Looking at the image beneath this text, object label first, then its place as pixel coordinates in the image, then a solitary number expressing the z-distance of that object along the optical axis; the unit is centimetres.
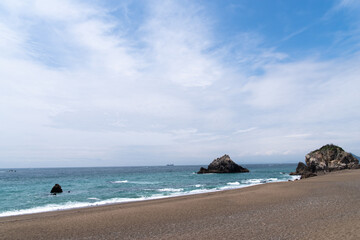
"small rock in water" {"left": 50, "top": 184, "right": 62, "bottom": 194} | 3762
